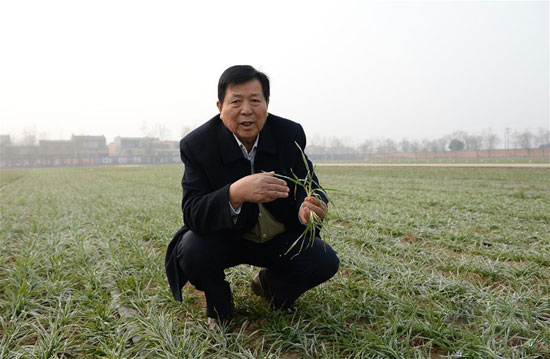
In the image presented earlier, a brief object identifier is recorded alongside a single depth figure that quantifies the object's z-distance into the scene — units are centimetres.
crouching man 204
